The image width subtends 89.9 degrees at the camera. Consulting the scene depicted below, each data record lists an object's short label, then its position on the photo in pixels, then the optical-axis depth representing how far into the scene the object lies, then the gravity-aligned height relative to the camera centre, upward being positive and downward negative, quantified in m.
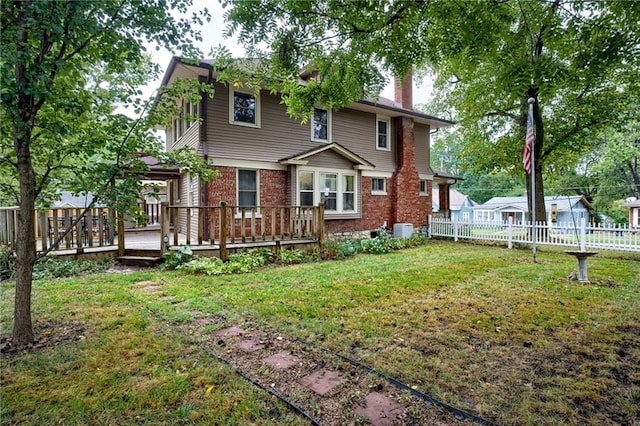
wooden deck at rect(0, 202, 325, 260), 6.95 -0.51
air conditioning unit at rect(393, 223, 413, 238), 13.25 -0.80
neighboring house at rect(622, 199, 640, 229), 27.55 -0.49
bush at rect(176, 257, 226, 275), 6.70 -1.13
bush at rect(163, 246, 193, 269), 7.14 -0.96
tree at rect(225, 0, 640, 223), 2.99 +2.01
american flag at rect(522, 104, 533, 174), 8.55 +2.03
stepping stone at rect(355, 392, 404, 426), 2.14 -1.39
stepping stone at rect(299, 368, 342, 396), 2.51 -1.38
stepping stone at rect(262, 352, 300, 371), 2.86 -1.37
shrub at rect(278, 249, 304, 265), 8.16 -1.13
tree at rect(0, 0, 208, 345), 2.47 +1.14
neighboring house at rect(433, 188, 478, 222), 40.88 +0.80
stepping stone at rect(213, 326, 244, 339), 3.54 -1.34
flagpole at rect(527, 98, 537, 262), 8.30 +1.23
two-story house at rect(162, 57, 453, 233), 9.70 +2.02
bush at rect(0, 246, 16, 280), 6.11 -0.92
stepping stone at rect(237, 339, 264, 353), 3.20 -1.35
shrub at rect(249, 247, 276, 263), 8.20 -1.03
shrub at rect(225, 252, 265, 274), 6.98 -1.13
